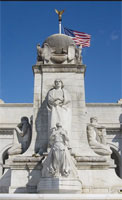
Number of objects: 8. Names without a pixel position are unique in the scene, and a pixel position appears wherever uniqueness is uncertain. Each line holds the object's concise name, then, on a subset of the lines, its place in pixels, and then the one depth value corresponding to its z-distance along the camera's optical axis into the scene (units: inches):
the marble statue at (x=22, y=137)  476.7
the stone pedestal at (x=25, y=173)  413.7
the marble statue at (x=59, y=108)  449.4
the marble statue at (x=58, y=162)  372.2
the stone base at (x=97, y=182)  407.2
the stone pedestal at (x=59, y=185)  355.9
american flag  834.2
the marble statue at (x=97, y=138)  462.9
